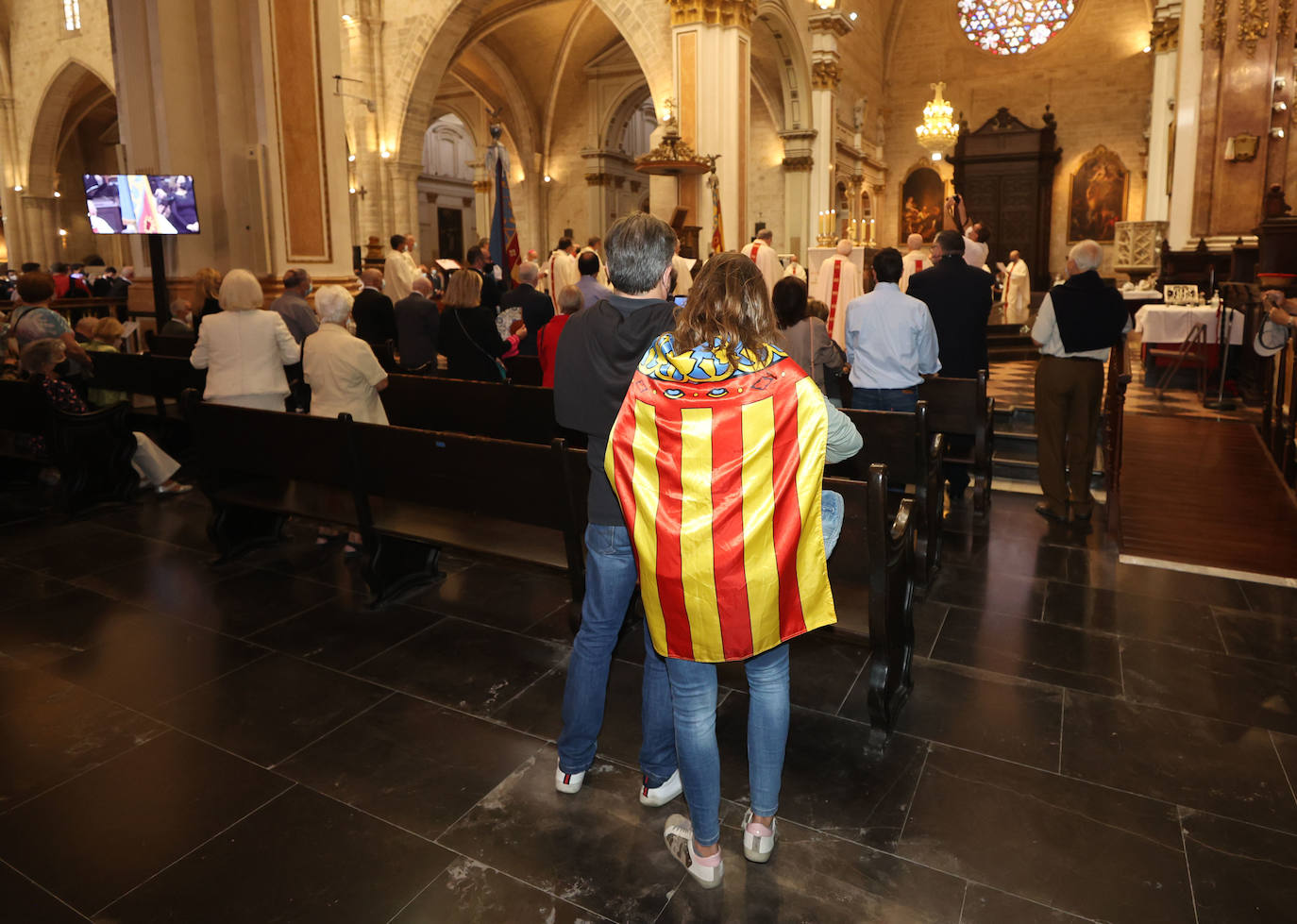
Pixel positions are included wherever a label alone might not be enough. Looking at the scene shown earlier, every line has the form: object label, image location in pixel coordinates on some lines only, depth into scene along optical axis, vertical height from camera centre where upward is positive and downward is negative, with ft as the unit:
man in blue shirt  16.03 -0.64
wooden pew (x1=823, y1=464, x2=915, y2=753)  9.40 -3.10
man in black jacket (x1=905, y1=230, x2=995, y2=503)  18.42 +0.00
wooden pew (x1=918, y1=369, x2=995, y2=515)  17.47 -2.13
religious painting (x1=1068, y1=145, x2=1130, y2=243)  70.90 +8.91
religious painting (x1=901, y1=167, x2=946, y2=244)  76.79 +9.22
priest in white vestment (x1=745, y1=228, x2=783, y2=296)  37.54 +2.43
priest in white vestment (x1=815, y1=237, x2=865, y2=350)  31.94 +0.92
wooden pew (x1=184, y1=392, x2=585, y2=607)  12.22 -2.72
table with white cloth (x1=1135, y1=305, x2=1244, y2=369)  30.89 -0.65
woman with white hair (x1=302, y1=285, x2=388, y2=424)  15.33 -0.88
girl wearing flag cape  6.54 -1.24
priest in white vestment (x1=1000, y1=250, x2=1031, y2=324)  48.08 +0.92
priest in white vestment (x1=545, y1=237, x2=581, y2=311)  42.22 +2.11
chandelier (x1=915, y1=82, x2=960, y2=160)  65.10 +13.71
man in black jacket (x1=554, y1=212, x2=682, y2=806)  7.63 -1.31
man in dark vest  16.88 -1.27
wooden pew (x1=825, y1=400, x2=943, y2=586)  13.64 -2.35
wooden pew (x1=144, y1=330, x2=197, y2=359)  24.58 -0.83
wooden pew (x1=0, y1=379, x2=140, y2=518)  18.53 -2.78
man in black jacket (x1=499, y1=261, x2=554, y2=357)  23.04 +0.24
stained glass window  72.59 +23.68
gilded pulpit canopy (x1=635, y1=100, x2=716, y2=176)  42.22 +7.25
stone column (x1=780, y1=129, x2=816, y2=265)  63.00 +8.77
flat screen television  25.50 +3.26
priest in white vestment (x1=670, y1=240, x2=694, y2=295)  37.80 +1.59
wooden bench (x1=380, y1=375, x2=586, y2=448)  17.12 -1.93
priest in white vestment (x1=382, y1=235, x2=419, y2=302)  35.91 +1.73
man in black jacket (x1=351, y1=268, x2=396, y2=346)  20.95 -0.08
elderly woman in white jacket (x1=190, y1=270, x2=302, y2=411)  16.65 -0.64
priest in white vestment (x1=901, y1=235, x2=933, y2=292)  34.93 +1.98
